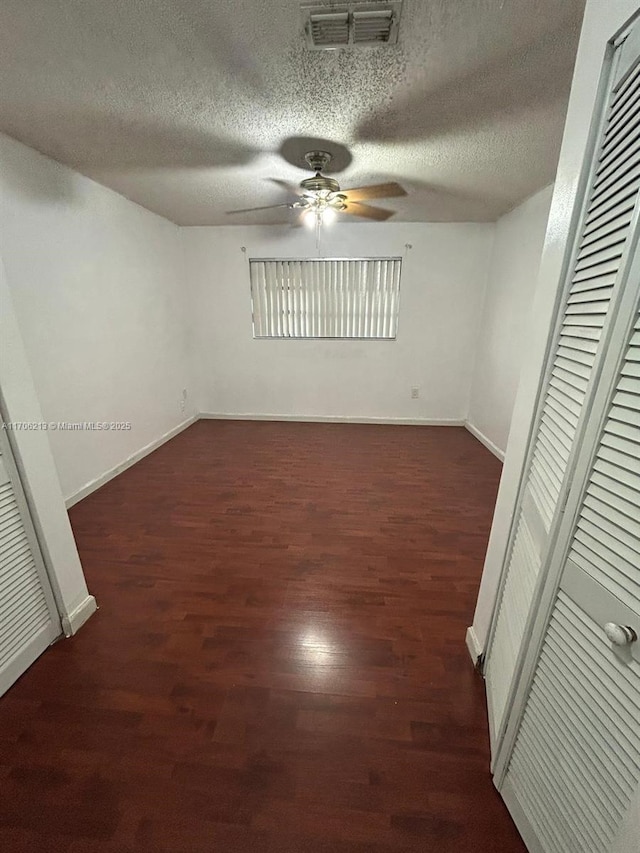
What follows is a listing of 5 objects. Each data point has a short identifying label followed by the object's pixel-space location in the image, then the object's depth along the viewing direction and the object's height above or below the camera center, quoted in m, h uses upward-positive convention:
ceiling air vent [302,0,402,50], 1.12 +1.03
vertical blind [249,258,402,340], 4.04 +0.34
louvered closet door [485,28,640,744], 0.67 -0.03
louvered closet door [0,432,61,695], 1.27 -1.03
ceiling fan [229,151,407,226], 2.21 +1.05
